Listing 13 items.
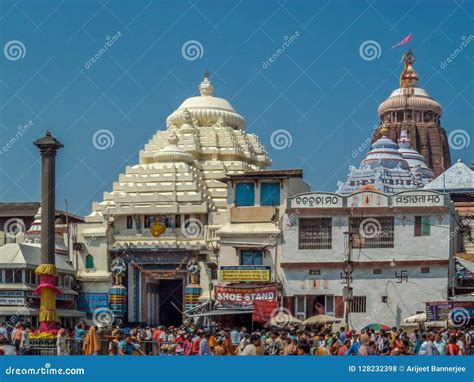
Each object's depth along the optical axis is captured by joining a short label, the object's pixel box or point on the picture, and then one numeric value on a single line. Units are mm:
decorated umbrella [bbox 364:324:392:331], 39688
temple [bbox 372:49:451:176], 82000
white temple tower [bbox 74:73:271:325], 50000
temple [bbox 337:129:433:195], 65875
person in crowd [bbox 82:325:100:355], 24695
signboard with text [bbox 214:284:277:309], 43625
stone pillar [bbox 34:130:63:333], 38906
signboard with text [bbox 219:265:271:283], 44250
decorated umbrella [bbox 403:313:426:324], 37375
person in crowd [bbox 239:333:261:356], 21703
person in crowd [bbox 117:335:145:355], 24423
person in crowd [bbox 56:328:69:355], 27672
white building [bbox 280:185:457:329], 42469
